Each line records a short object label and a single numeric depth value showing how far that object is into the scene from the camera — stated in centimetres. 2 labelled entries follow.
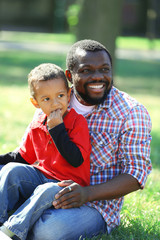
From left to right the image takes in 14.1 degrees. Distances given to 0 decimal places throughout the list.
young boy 406
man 431
